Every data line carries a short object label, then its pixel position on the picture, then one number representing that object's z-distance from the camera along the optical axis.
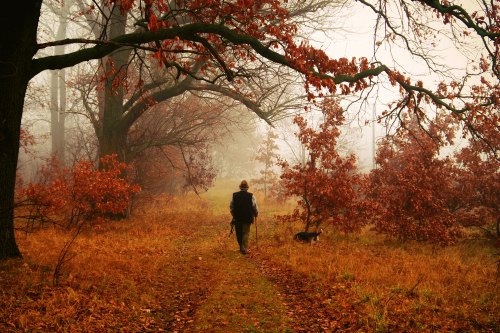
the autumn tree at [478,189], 13.54
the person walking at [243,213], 11.10
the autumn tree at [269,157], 32.25
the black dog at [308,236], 12.19
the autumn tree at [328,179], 12.67
